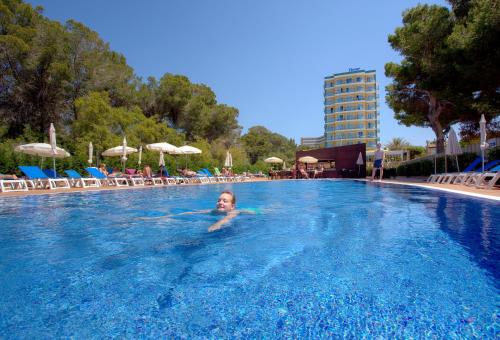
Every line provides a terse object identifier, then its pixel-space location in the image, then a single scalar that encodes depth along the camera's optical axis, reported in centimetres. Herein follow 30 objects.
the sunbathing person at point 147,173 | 1506
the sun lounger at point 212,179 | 1866
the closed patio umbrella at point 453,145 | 1180
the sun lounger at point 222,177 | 1973
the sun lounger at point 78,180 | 1230
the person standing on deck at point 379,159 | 1526
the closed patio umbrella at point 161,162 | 1588
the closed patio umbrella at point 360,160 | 2488
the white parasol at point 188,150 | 1708
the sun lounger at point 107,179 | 1280
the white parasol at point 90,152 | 1374
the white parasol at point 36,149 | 1151
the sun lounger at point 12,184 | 980
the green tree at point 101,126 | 1819
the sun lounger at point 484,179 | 837
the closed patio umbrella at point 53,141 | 1097
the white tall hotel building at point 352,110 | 7025
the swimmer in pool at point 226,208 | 543
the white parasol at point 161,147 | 1606
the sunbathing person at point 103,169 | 1402
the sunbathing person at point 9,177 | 1049
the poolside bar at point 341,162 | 2620
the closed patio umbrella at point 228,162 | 2162
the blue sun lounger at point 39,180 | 1070
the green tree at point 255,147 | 5188
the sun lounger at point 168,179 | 1559
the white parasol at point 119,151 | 1383
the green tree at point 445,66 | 1162
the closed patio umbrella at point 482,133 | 943
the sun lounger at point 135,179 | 1371
